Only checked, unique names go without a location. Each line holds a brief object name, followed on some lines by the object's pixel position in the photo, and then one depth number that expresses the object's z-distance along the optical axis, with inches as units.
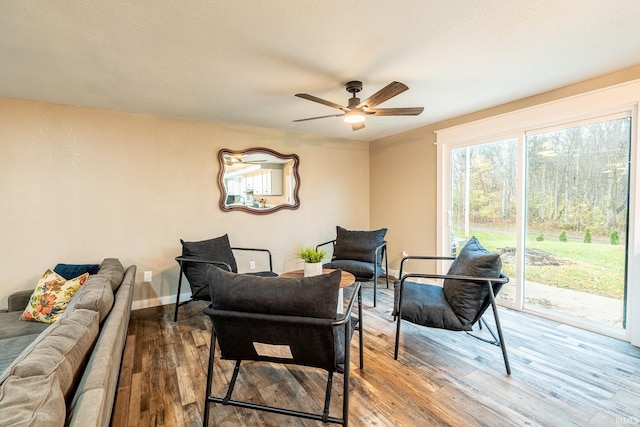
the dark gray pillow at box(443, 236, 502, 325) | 88.4
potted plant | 113.3
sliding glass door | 106.3
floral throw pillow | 92.4
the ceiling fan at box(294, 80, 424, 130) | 93.4
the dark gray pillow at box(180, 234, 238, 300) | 118.3
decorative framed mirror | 157.5
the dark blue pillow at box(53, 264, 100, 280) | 111.8
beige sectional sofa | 34.6
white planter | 113.1
